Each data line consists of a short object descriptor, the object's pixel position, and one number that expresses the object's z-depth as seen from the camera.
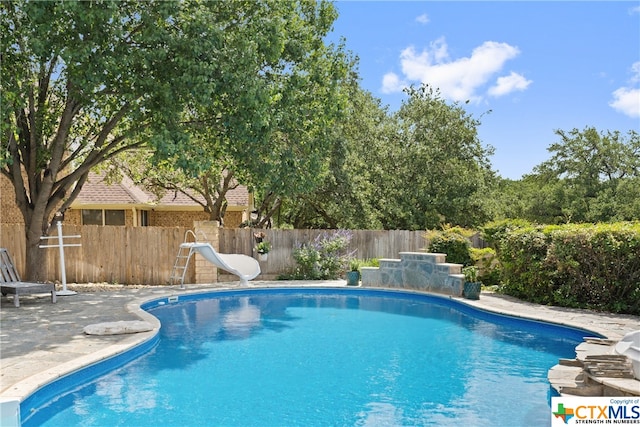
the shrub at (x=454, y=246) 12.95
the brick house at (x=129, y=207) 18.40
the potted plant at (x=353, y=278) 12.93
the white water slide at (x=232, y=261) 12.12
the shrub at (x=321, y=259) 14.25
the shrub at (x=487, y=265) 12.30
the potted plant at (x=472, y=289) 10.70
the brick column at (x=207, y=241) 13.58
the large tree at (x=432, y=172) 20.11
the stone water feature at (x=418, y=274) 11.64
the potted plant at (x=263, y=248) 14.16
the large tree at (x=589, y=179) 25.52
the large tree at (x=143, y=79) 8.79
